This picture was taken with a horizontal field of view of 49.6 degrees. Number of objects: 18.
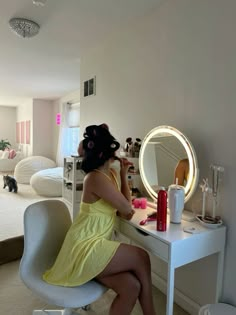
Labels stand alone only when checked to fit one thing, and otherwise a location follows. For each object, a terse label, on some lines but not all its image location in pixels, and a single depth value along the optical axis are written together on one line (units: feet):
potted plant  27.86
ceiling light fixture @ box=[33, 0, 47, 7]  6.03
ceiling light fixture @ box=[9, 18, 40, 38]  7.29
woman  4.39
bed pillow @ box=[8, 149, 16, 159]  26.16
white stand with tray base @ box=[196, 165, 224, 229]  4.99
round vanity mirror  5.47
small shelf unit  8.86
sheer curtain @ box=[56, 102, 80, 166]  20.08
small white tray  4.92
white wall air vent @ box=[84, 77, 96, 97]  9.74
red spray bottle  4.72
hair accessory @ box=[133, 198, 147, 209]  6.13
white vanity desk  4.33
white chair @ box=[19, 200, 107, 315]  4.17
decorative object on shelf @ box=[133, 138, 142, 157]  7.18
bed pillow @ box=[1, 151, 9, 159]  26.07
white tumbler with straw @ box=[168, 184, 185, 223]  5.13
